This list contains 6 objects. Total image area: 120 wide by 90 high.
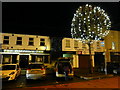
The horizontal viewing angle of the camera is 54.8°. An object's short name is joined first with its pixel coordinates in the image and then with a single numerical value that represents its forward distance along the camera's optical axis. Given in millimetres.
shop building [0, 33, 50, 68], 15898
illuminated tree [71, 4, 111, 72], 11375
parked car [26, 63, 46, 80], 9678
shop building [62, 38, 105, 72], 19052
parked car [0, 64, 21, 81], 9096
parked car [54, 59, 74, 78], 9828
